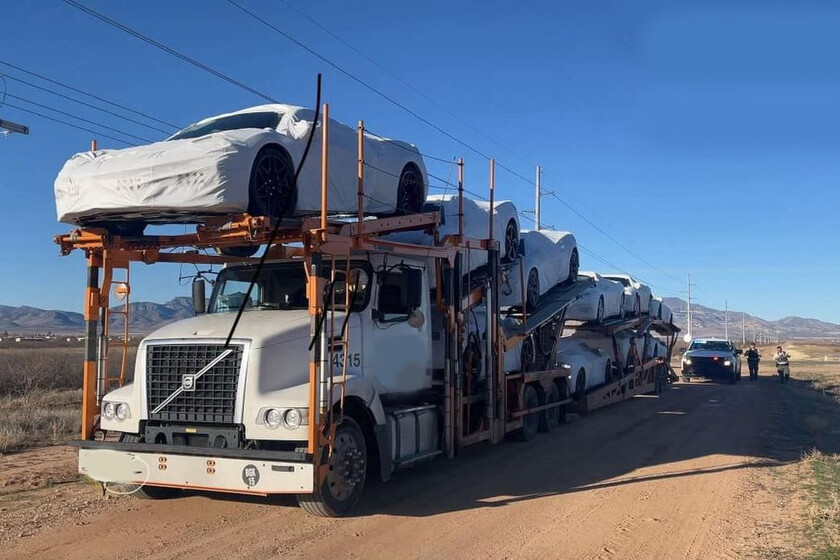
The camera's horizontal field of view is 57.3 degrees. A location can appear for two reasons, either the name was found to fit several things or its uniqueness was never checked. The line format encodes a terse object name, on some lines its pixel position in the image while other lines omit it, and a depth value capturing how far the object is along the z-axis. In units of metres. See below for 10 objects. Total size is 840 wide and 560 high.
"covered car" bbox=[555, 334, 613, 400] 15.38
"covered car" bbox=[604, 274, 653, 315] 19.55
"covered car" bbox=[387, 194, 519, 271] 10.17
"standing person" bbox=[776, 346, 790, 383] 29.02
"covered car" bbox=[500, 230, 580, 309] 12.75
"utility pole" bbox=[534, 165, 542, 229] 36.39
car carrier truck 6.75
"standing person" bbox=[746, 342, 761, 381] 31.73
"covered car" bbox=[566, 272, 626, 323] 16.20
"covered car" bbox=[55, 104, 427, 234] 6.60
